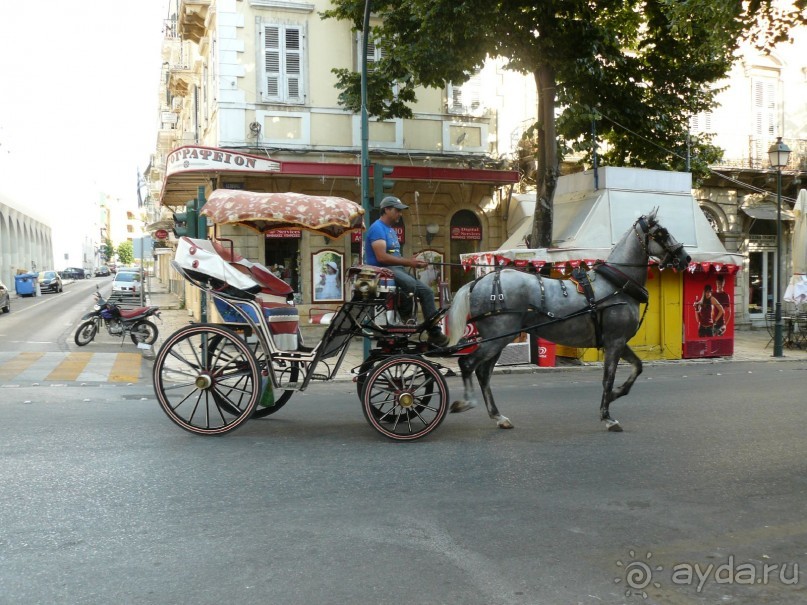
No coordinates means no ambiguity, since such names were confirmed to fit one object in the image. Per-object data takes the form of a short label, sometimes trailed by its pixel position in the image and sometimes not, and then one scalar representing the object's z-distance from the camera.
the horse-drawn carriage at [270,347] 7.10
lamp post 17.89
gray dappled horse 7.79
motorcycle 18.27
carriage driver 7.52
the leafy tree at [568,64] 15.33
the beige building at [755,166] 25.36
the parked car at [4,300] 30.54
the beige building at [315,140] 19.38
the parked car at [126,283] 39.88
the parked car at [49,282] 51.72
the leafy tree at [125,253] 144.62
